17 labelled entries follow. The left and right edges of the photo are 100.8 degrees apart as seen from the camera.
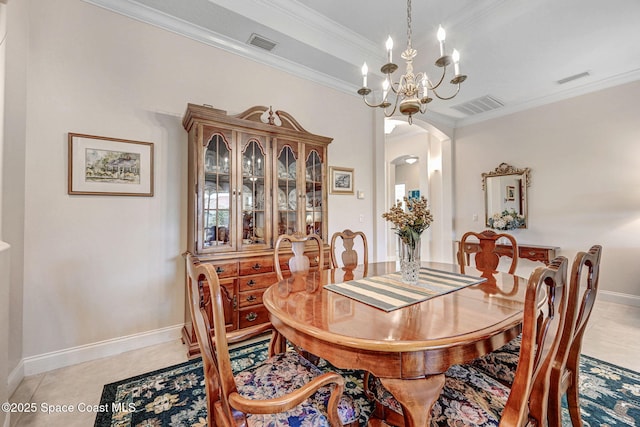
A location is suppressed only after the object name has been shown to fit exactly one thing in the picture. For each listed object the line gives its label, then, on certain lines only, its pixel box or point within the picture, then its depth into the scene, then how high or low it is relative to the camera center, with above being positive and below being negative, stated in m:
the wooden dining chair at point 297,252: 2.01 -0.28
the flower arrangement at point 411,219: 1.61 -0.02
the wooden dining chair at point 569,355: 0.99 -0.68
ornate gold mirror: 4.24 +0.32
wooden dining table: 0.93 -0.44
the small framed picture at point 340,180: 3.59 +0.50
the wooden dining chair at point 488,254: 2.31 -0.34
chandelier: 1.79 +0.98
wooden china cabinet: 2.31 +0.20
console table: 3.76 -0.53
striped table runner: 1.33 -0.42
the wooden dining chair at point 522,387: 0.79 -0.63
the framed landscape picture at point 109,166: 2.12 +0.43
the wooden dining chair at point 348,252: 2.37 -0.33
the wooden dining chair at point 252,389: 0.85 -0.66
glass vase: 1.65 -0.28
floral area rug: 1.52 -1.16
